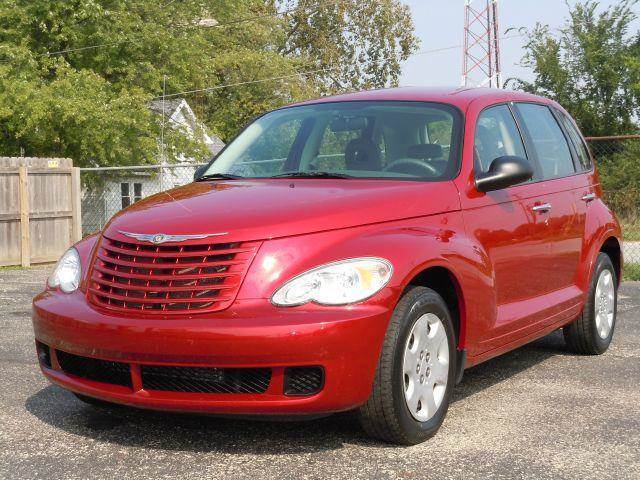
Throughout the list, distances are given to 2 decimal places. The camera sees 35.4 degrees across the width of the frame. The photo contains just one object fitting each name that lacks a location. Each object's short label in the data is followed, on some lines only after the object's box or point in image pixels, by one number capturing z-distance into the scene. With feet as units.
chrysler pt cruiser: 14.06
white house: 96.12
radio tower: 126.11
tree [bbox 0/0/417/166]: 81.92
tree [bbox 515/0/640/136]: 104.63
